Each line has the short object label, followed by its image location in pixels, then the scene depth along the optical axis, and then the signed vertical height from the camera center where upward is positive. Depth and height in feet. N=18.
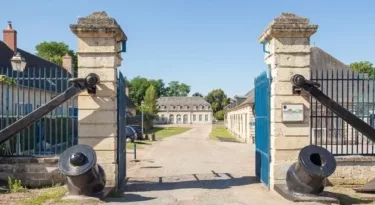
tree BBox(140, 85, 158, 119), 205.36 +3.60
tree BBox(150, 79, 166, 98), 367.91 +19.28
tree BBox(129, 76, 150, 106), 319.29 +14.81
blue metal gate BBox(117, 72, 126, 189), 28.32 -1.81
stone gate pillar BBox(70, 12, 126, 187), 27.22 +0.53
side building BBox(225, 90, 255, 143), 97.77 -4.50
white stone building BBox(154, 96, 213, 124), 343.05 -4.70
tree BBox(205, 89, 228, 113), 357.82 +6.30
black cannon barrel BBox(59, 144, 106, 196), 23.02 -3.83
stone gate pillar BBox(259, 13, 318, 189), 27.35 +1.34
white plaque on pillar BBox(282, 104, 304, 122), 27.35 -0.50
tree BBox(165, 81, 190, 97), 403.60 +17.43
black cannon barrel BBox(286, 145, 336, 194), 23.04 -3.83
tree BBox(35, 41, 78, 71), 189.98 +27.76
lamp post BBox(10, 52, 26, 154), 37.29 +4.09
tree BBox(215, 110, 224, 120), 333.70 -7.97
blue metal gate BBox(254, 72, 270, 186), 28.72 -1.65
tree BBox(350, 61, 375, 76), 173.04 +18.17
